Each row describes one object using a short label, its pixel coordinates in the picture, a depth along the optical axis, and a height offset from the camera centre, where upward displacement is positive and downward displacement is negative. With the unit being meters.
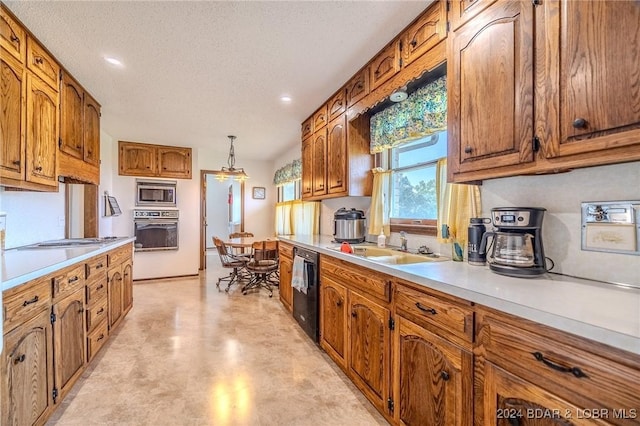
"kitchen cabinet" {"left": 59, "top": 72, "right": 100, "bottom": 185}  2.55 +0.81
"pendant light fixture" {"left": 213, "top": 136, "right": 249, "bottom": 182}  4.79 +0.69
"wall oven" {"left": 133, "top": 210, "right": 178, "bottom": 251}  5.02 -0.25
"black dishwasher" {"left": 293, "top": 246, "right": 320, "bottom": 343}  2.63 -0.81
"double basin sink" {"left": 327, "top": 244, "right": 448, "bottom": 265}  2.01 -0.31
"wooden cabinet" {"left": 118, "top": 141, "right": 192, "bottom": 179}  4.96 +0.97
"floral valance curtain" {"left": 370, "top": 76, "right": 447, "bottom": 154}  1.92 +0.73
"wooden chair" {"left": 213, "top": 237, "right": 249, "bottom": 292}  4.71 -0.77
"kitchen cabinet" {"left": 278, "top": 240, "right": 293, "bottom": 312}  3.41 -0.73
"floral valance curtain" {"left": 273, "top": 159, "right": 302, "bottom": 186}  4.88 +0.77
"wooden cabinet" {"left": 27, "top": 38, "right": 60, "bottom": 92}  2.08 +1.16
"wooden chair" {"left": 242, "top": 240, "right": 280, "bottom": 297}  4.38 -0.80
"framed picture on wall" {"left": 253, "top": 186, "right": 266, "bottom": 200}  6.47 +0.51
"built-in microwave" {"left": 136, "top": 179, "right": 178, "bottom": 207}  5.04 +0.40
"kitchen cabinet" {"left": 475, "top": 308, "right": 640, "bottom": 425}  0.73 -0.47
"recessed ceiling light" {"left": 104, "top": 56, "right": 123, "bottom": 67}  2.35 +1.27
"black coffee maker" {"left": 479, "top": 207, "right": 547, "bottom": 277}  1.31 -0.14
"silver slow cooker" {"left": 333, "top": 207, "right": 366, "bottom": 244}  2.84 -0.11
